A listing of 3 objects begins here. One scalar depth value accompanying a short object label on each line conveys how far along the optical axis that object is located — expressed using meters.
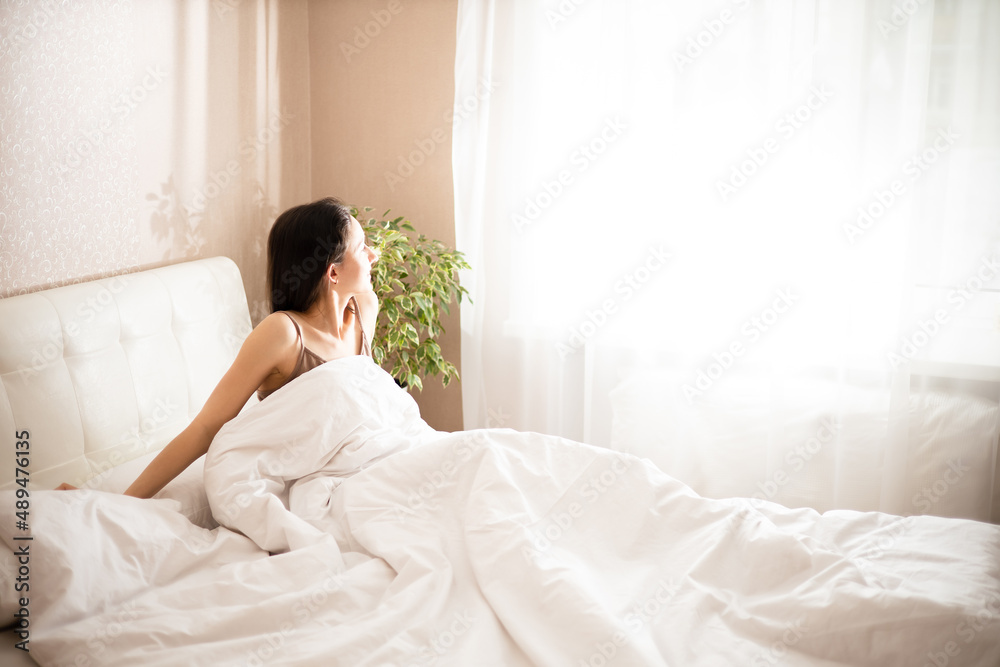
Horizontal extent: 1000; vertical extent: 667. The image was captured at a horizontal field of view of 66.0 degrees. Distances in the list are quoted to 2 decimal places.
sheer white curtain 2.31
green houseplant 2.63
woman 1.74
